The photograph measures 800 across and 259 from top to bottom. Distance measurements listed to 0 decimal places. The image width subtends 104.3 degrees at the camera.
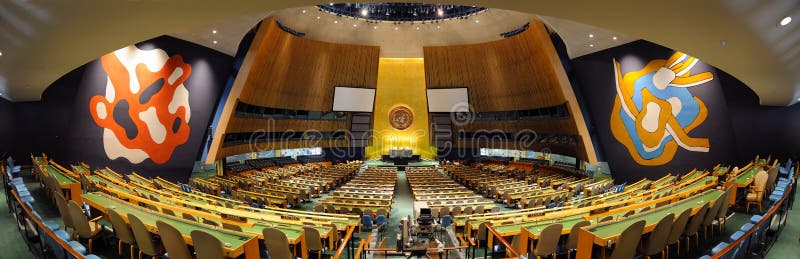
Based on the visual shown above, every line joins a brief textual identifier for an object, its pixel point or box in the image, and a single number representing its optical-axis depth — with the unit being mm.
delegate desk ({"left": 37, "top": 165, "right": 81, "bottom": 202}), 6324
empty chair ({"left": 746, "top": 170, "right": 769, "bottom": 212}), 7144
